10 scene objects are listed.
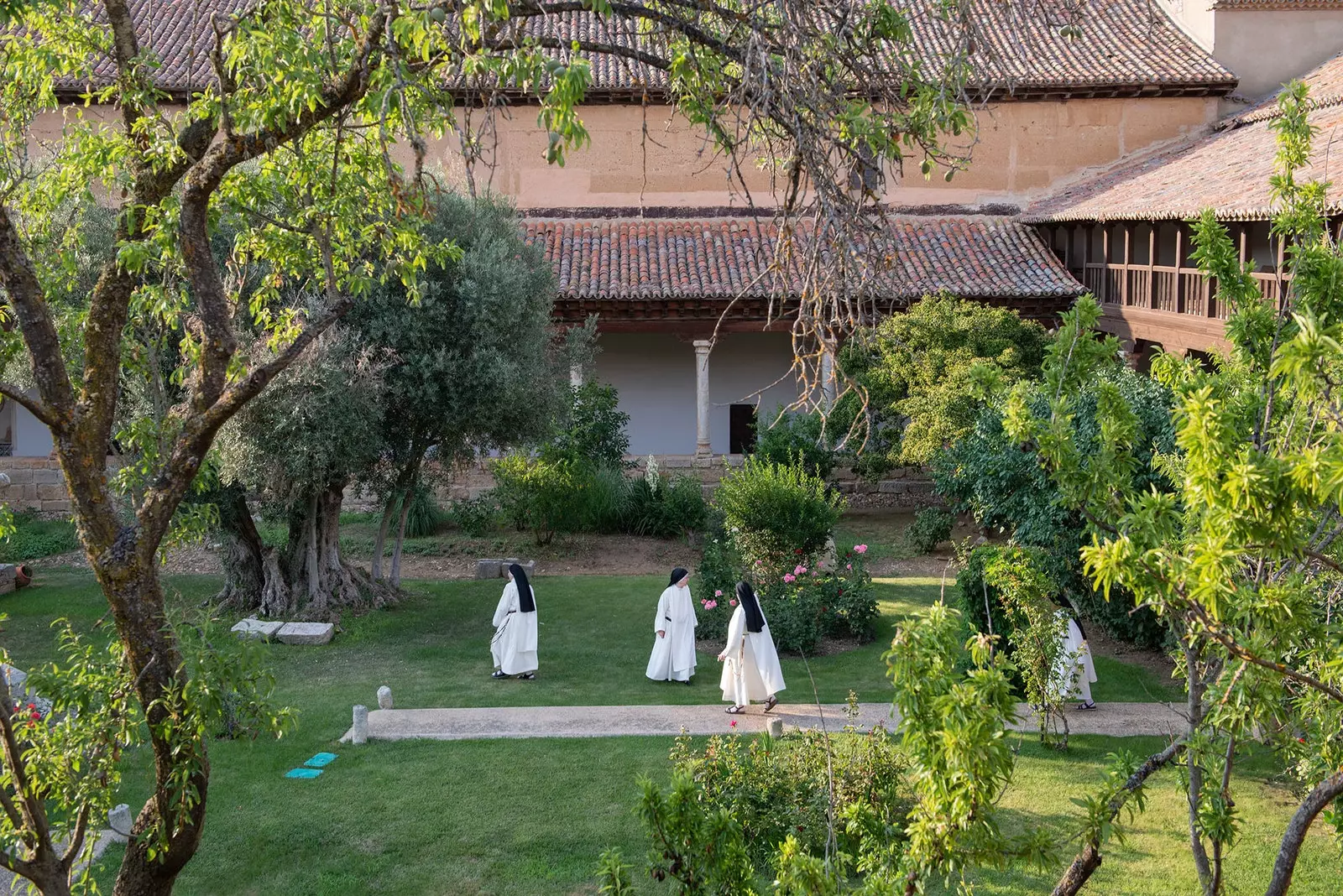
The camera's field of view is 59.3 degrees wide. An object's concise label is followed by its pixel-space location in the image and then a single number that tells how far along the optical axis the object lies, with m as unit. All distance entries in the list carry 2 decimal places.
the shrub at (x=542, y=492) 18.00
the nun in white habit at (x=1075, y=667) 9.56
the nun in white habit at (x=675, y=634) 11.64
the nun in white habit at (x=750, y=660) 10.51
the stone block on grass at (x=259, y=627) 13.04
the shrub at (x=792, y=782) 7.18
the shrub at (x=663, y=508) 18.73
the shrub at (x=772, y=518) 13.95
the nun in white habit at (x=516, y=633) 11.70
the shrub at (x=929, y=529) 17.48
